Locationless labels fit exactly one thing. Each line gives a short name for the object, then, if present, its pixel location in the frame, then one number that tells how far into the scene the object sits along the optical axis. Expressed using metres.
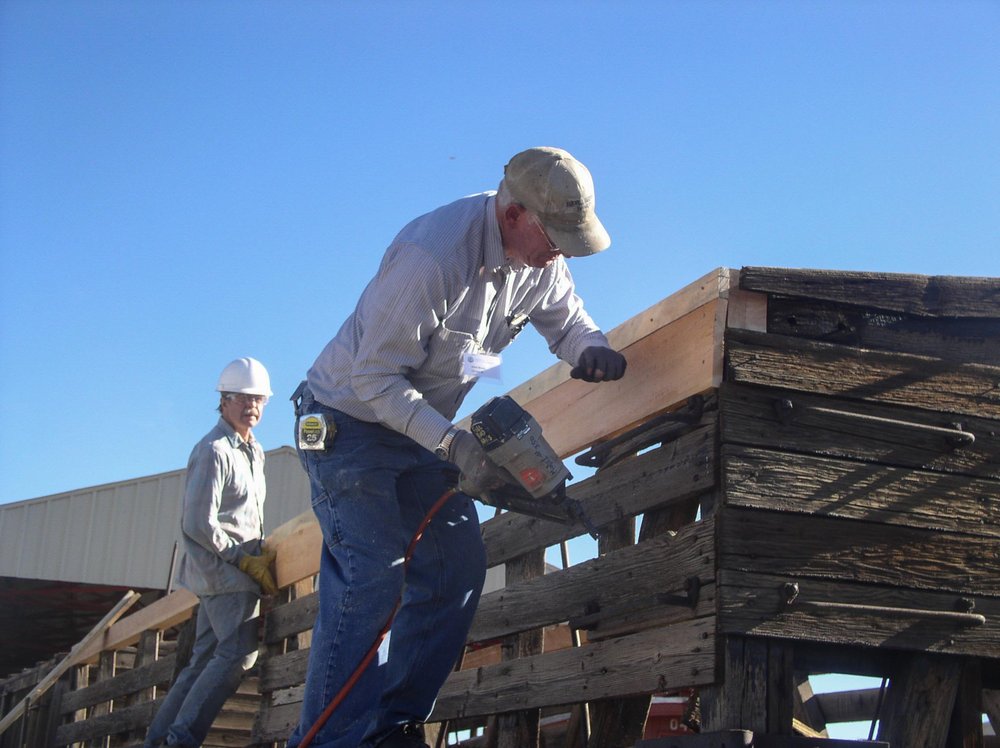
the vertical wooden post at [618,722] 3.91
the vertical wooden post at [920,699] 3.45
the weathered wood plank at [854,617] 3.23
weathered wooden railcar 3.29
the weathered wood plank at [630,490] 3.52
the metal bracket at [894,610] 3.25
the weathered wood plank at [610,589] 3.39
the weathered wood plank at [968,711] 3.50
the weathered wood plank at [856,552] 3.32
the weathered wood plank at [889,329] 3.72
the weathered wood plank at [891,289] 3.64
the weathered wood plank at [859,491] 3.39
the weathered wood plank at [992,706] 4.70
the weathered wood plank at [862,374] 3.52
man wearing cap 3.65
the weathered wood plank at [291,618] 5.91
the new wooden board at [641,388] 3.55
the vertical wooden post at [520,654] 4.24
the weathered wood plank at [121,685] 7.59
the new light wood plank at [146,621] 7.69
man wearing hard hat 5.99
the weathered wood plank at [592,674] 3.29
